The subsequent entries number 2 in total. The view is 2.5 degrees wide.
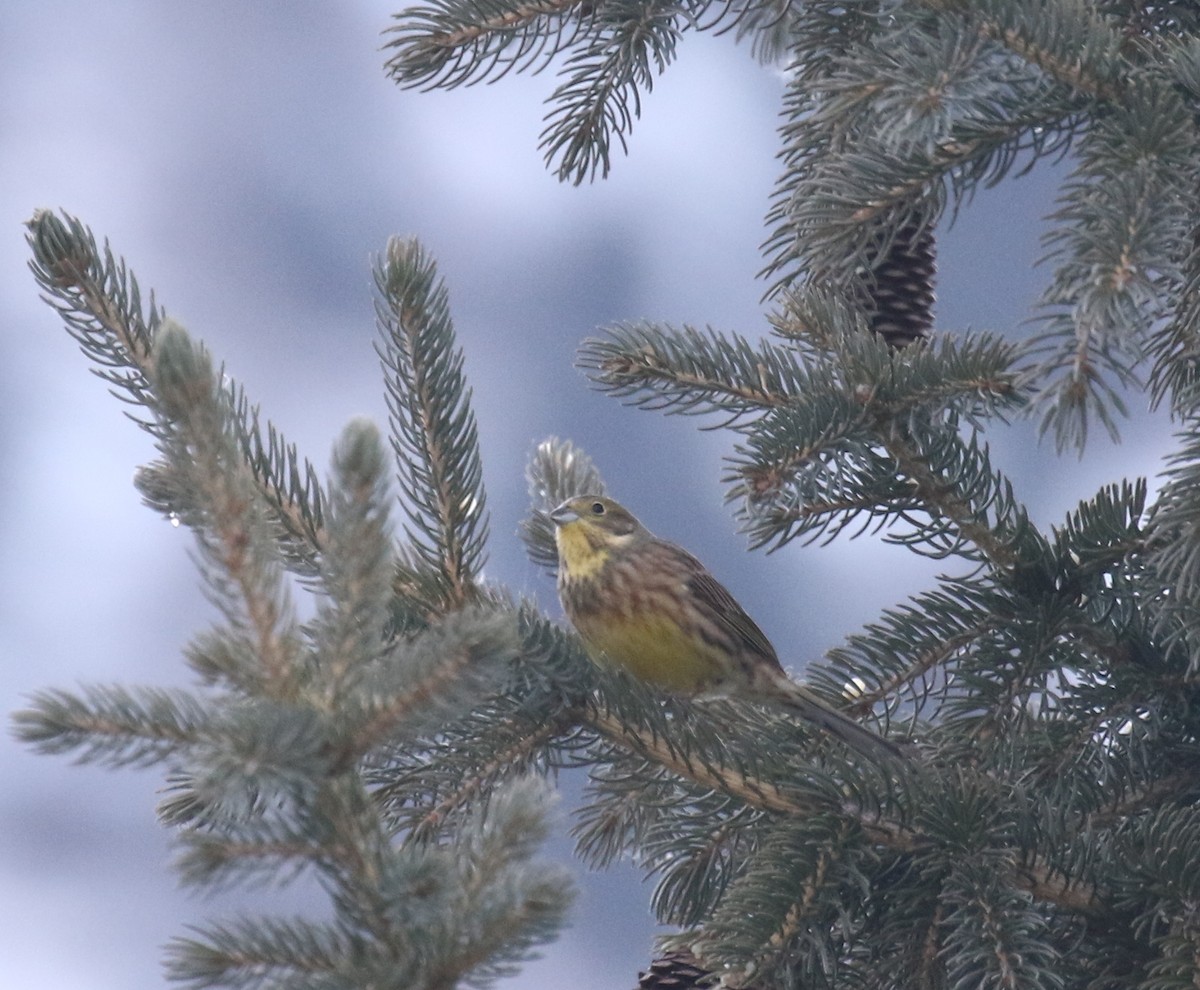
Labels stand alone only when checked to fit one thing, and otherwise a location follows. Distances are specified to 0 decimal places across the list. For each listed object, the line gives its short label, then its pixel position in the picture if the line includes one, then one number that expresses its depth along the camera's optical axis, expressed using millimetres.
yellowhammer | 9968
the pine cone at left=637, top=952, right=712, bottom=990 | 9720
